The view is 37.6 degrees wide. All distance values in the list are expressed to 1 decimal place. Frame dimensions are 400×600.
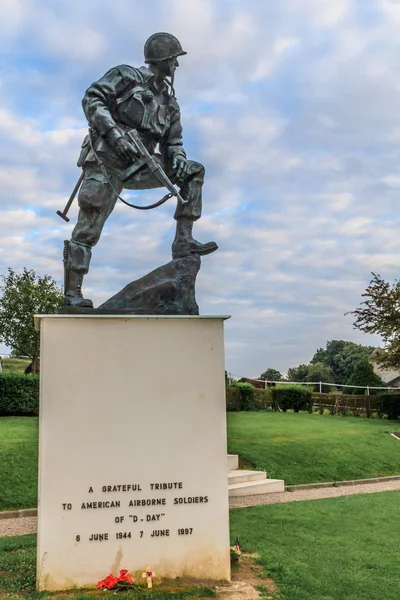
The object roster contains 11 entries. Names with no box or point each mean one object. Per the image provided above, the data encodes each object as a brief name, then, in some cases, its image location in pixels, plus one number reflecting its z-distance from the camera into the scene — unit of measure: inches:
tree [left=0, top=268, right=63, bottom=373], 1031.0
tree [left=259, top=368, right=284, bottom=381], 2450.8
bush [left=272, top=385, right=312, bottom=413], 967.6
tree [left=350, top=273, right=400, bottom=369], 971.3
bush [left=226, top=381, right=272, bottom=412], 902.4
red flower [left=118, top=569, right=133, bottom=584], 173.2
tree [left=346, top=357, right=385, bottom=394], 1228.5
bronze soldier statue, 211.6
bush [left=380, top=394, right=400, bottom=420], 946.1
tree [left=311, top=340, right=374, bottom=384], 2802.7
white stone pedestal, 177.0
